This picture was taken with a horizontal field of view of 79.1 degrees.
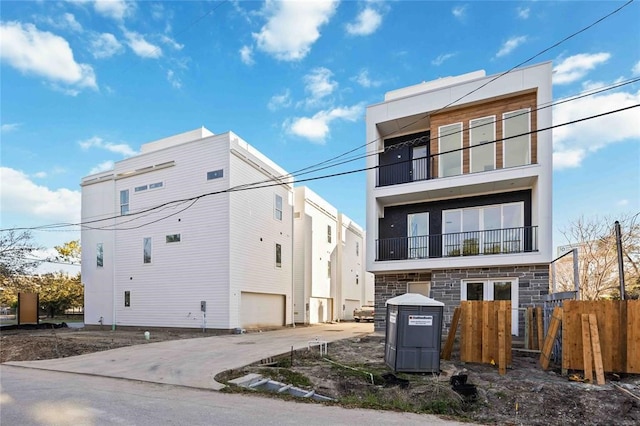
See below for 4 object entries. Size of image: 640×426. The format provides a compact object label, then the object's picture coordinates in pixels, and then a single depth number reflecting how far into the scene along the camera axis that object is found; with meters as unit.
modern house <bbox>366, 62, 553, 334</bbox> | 13.95
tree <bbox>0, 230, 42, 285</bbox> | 22.69
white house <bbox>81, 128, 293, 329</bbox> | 19.25
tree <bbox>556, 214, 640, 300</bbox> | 18.47
